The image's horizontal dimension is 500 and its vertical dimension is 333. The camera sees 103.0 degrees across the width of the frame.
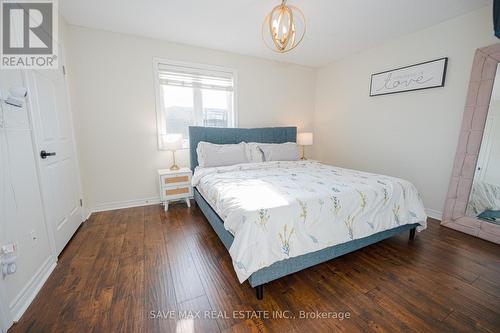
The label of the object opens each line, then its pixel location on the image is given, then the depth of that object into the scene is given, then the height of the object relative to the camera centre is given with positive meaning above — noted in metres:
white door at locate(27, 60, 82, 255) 1.76 -0.23
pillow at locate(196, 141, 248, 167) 2.92 -0.31
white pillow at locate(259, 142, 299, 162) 3.34 -0.29
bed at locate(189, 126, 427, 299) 1.35 -0.63
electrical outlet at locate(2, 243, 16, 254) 1.18 -0.71
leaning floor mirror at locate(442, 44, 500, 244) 2.19 -0.19
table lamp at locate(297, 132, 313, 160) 3.98 -0.06
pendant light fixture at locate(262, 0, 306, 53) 1.90 +1.44
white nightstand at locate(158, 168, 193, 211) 2.95 -0.78
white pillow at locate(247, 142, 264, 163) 3.26 -0.32
